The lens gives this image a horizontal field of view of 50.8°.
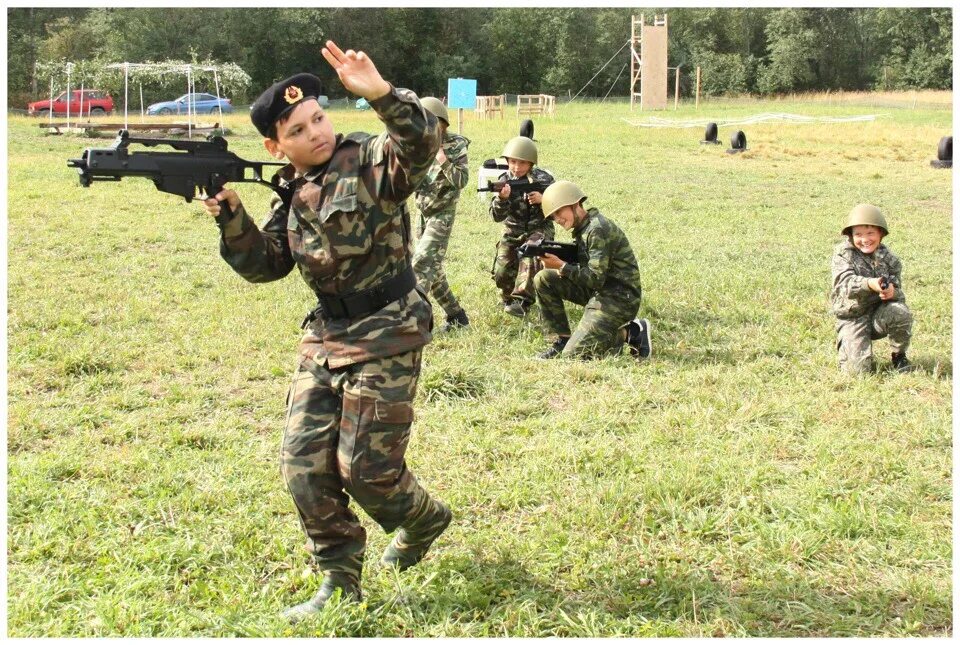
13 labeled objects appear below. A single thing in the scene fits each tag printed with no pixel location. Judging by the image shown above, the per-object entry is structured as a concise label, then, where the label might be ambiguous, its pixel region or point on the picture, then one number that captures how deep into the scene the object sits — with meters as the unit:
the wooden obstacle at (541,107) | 43.69
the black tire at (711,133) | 28.65
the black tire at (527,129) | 22.56
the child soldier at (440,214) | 8.70
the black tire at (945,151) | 22.00
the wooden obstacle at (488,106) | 40.69
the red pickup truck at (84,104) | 41.03
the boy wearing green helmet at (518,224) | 9.11
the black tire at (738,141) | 26.27
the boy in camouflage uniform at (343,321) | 4.01
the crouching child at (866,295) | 7.46
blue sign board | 22.73
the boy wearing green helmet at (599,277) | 7.99
